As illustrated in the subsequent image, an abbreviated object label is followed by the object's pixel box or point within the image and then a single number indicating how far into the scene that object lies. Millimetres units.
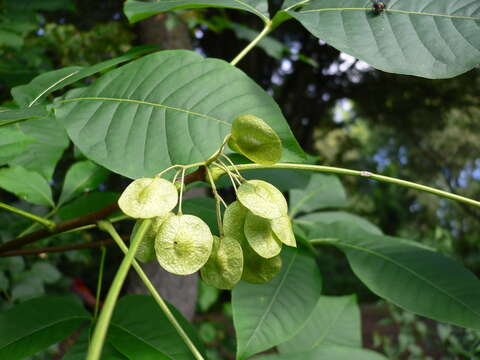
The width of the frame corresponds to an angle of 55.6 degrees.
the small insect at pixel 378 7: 270
